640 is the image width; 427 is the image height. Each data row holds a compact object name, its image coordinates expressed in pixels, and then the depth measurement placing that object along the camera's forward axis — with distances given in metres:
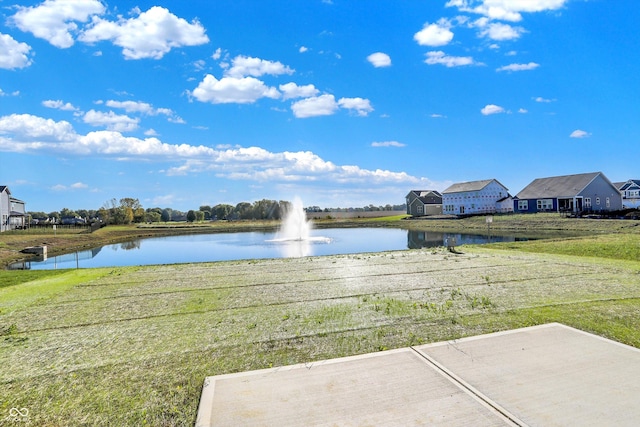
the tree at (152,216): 100.97
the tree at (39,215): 125.66
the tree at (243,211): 104.80
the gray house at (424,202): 81.31
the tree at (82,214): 133.73
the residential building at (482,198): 70.06
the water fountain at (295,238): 27.47
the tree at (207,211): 120.12
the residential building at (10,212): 49.41
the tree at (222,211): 118.12
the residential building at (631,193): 61.16
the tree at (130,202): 92.82
